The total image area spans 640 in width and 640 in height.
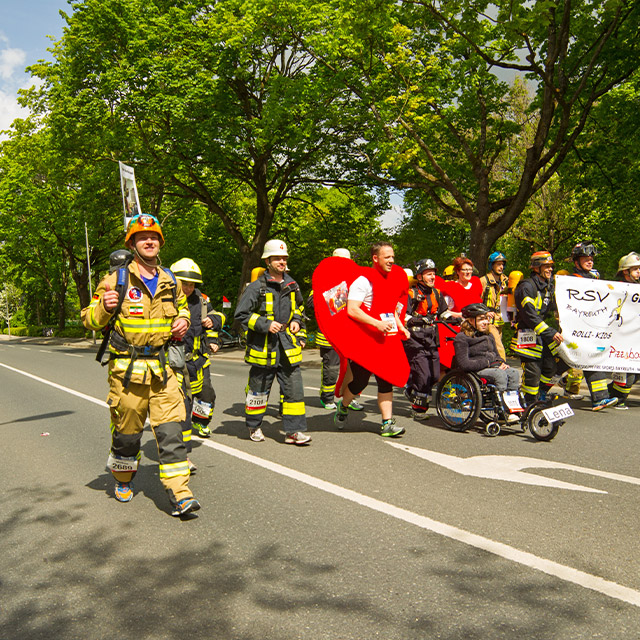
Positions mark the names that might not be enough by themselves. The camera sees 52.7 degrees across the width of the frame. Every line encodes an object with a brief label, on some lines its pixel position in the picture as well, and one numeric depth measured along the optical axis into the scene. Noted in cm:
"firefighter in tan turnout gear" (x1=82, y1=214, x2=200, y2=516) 450
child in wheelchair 696
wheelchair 670
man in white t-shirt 679
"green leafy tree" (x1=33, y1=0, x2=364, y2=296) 1988
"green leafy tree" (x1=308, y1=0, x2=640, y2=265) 1477
